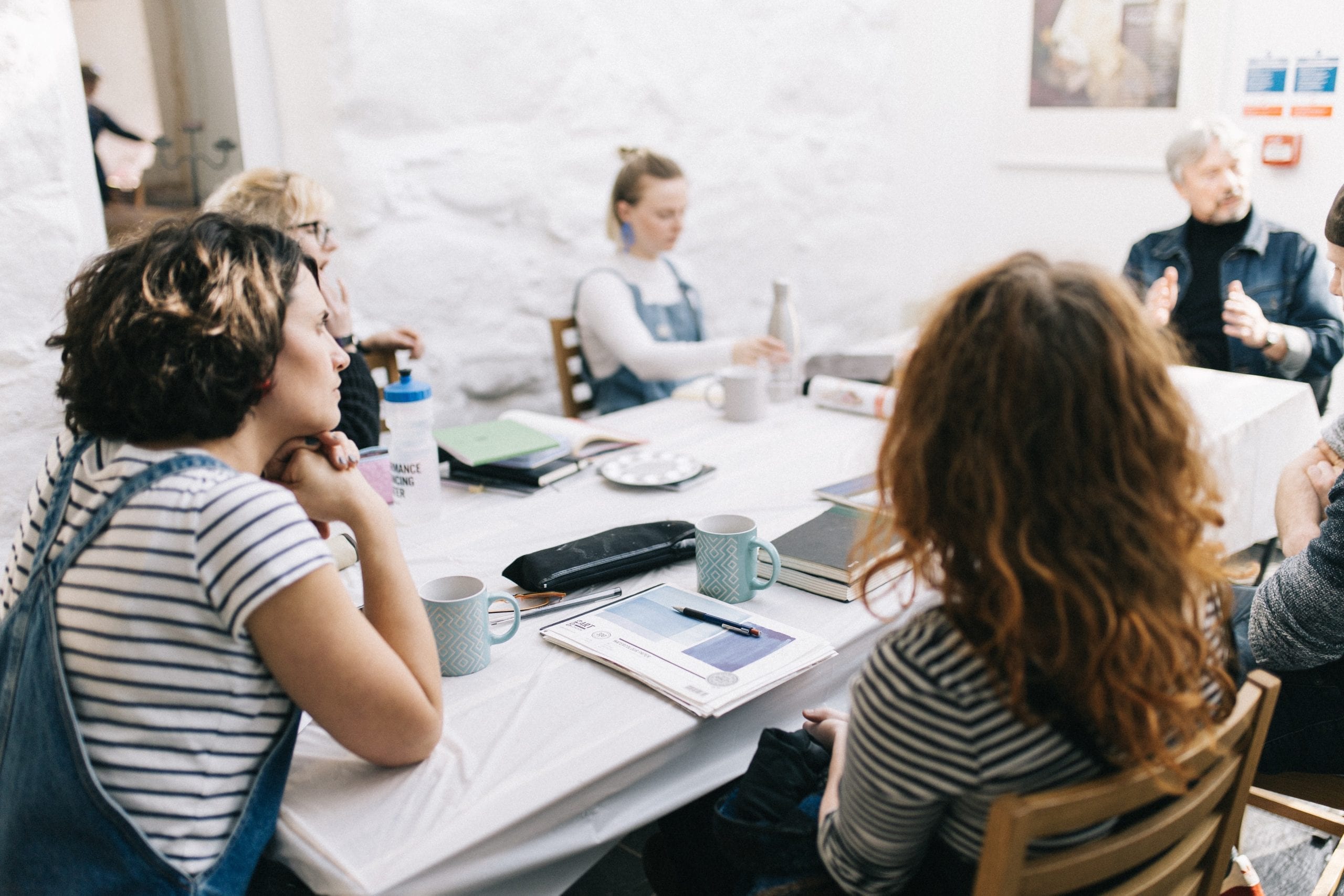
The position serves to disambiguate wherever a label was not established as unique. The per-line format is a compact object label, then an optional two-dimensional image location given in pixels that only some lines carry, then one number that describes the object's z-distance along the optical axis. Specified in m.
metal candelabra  2.54
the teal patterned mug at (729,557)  1.31
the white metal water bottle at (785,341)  2.27
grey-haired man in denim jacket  2.64
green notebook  1.77
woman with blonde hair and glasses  1.81
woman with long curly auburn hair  0.78
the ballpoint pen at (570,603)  1.32
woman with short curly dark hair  0.88
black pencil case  1.35
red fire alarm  3.25
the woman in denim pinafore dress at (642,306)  2.60
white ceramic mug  2.13
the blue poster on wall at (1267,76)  3.28
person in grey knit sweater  1.24
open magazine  1.11
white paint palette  1.76
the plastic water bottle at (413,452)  1.61
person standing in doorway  2.30
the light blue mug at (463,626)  1.14
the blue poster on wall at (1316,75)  3.18
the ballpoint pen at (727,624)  1.23
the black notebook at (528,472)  1.77
